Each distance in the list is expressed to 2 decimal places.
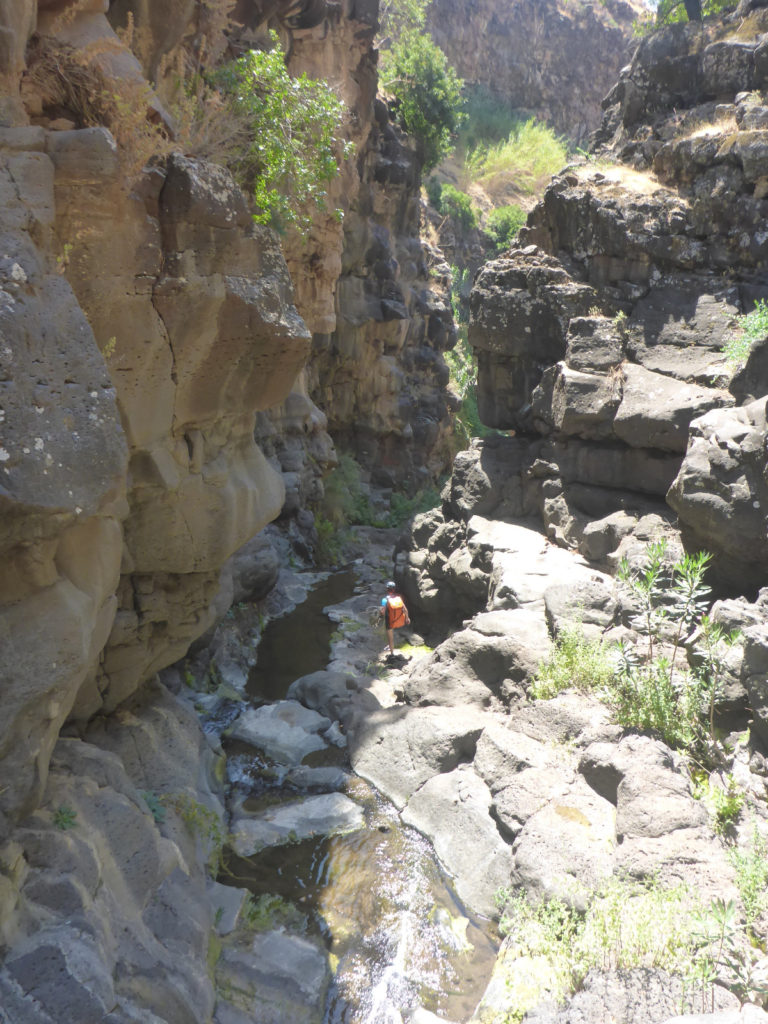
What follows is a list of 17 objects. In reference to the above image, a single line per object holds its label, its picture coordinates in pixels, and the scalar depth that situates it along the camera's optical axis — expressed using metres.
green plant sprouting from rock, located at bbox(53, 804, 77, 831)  4.83
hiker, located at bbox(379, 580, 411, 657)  11.57
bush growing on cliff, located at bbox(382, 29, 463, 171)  24.06
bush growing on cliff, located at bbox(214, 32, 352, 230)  6.45
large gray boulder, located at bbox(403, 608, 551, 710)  8.62
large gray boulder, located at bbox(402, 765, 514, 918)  6.27
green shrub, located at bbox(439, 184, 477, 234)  32.89
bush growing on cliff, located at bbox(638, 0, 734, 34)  17.39
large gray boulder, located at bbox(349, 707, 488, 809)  7.76
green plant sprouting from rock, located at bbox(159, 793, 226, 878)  6.33
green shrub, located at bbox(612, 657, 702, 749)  6.79
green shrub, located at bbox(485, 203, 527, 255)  33.12
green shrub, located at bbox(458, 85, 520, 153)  37.12
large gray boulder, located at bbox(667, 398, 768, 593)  7.83
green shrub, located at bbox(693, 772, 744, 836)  5.74
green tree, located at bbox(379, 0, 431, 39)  28.09
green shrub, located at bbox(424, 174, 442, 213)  33.00
